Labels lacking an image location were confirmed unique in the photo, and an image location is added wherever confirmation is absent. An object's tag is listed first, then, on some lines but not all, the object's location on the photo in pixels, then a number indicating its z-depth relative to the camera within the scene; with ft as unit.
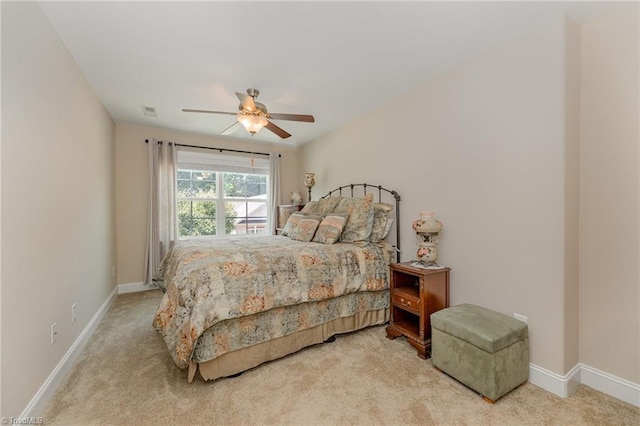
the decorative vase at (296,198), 15.55
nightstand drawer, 7.36
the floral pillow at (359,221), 9.12
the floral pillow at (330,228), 9.18
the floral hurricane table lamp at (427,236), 7.54
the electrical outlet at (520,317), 6.20
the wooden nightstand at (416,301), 7.11
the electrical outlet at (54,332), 5.76
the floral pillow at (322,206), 11.00
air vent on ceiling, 10.86
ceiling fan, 8.05
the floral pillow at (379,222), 9.35
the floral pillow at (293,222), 11.00
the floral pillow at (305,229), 9.96
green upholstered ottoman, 5.30
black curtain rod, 13.76
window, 14.43
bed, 5.91
